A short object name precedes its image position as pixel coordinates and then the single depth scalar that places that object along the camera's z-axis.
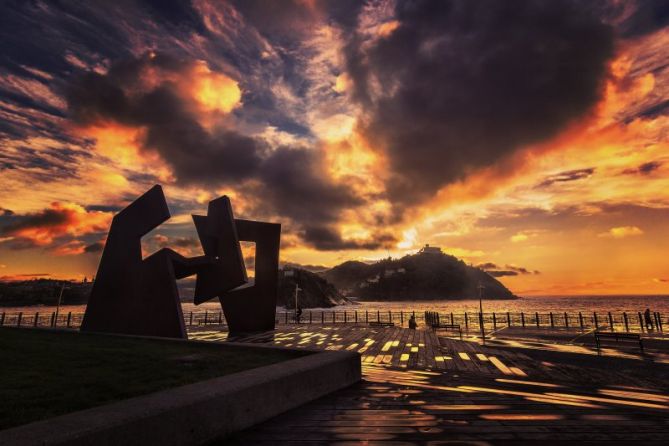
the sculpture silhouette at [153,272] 15.56
